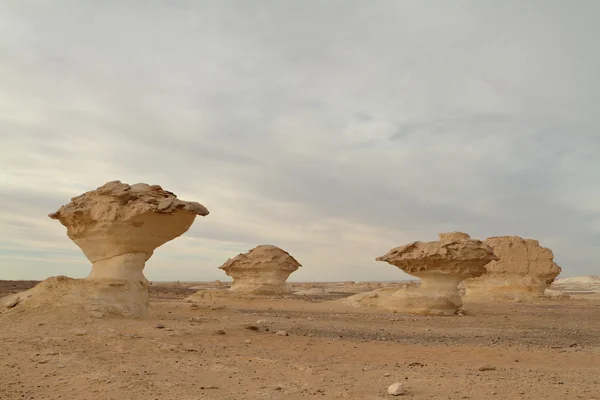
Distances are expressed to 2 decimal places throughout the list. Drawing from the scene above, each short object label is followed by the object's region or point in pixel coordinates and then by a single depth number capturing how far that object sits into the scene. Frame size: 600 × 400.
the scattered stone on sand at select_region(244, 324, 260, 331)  11.49
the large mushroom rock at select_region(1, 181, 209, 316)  12.33
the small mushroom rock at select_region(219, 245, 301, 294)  28.48
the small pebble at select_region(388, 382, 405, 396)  5.68
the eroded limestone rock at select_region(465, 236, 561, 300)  30.78
